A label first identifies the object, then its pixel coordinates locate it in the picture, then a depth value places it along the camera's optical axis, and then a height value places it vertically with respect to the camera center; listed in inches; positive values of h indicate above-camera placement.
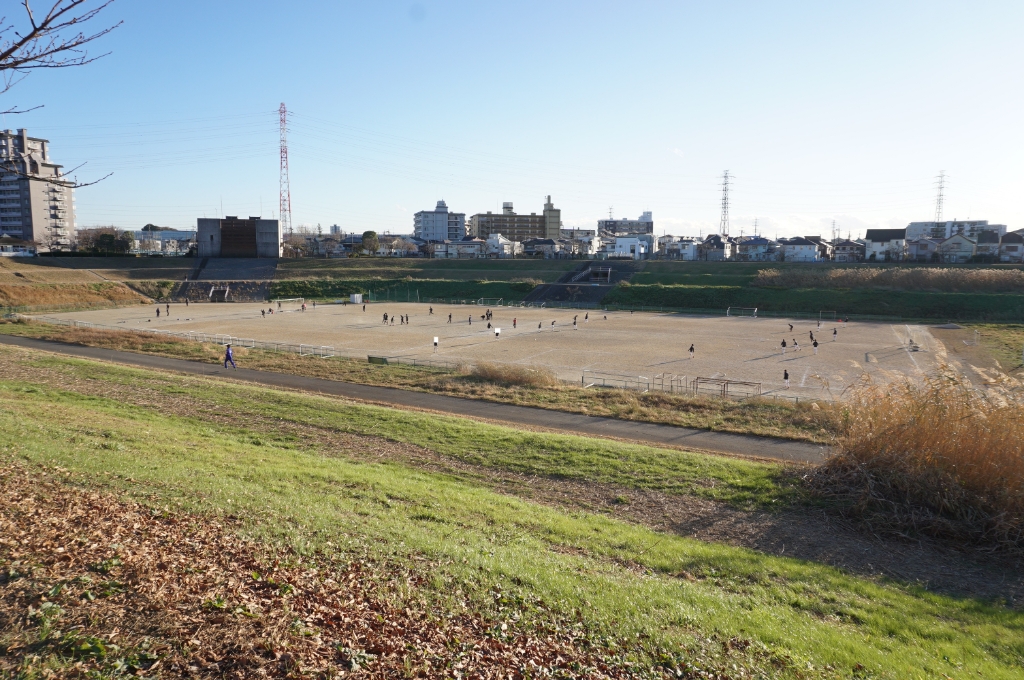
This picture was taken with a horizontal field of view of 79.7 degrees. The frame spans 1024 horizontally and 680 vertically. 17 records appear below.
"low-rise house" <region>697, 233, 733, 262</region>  4517.7 +205.2
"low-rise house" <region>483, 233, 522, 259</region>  4822.8 +226.6
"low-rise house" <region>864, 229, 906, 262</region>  3649.1 +199.0
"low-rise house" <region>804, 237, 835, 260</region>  4210.6 +190.7
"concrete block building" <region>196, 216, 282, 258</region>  3777.1 +227.5
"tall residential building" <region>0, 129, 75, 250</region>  3973.9 +408.4
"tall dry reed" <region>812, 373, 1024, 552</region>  415.5 -137.9
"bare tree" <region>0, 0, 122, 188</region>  233.9 +89.2
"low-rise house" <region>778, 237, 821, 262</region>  4097.0 +177.1
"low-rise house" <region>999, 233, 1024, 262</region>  3261.1 +167.3
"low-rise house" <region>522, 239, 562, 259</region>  4677.7 +215.6
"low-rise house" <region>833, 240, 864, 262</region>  4032.2 +178.4
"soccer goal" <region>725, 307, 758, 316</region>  2484.1 -143.0
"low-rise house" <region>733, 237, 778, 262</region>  4345.5 +198.0
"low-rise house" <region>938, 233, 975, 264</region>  3380.9 +168.5
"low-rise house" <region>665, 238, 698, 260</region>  4645.7 +201.1
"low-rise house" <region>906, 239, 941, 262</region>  3417.8 +159.3
